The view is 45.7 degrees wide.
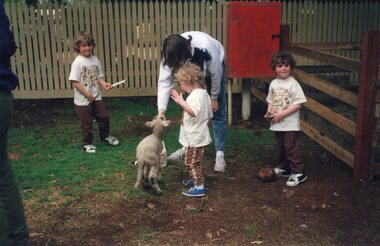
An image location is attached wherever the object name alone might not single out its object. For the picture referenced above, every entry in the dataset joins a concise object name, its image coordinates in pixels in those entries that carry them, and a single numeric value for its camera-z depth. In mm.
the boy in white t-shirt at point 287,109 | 4730
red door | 6750
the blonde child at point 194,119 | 4223
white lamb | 4422
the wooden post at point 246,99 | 7531
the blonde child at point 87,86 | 5750
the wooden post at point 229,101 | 7082
